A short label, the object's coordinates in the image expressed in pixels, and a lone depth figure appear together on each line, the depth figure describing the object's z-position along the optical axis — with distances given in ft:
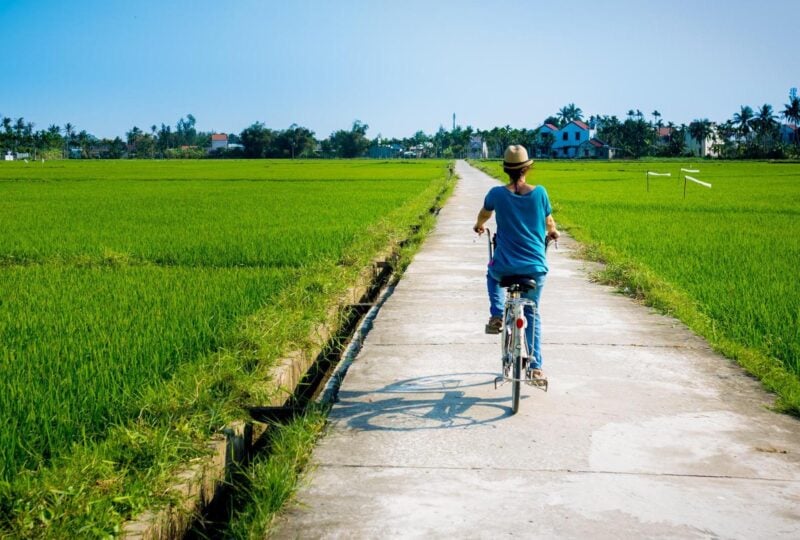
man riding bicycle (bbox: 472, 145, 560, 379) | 13.11
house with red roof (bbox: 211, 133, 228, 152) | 520.10
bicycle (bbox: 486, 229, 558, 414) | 12.39
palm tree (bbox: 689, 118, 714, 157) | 317.83
